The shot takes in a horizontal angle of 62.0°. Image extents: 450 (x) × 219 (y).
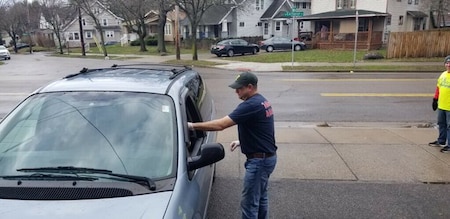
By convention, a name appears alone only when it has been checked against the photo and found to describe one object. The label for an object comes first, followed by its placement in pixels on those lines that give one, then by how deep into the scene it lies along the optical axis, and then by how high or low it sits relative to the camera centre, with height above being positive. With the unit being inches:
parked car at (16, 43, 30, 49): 2957.7 -92.4
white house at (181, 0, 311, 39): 1931.6 +62.6
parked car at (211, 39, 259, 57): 1289.4 -56.2
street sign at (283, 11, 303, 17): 817.5 +35.9
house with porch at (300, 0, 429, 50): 1421.0 +38.0
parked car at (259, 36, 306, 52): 1464.1 -54.4
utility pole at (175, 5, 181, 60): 1069.1 -6.3
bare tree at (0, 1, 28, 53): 2667.3 +110.3
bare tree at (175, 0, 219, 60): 1112.3 +50.7
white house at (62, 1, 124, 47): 2896.2 +19.2
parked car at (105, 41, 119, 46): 2818.9 -77.9
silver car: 92.7 -35.7
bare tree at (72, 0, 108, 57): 1690.5 +129.7
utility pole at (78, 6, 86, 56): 1729.3 -41.8
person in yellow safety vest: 255.3 -53.7
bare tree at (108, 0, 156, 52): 1657.2 +105.8
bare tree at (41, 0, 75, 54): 2225.6 +124.8
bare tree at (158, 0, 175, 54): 1476.4 +53.4
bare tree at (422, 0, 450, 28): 1375.5 +89.6
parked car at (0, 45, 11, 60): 1550.3 -82.3
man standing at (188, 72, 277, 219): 135.0 -37.4
